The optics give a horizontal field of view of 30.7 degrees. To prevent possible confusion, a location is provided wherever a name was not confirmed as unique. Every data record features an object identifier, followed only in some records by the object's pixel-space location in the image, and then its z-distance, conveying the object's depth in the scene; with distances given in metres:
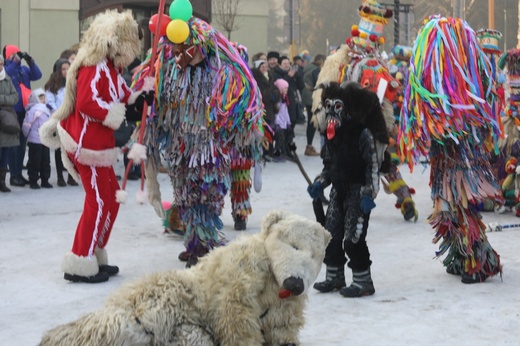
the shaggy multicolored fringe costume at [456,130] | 6.74
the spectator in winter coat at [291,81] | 16.38
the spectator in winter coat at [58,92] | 12.37
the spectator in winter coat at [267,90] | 14.14
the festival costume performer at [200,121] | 7.37
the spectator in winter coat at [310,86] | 16.38
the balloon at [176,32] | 7.11
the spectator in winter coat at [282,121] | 15.16
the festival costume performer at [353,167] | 6.54
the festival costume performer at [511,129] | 10.12
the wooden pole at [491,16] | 19.05
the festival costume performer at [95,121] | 7.04
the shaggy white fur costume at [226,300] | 4.46
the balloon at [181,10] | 7.22
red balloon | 7.15
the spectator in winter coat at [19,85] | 12.31
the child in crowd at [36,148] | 12.16
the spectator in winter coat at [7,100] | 11.44
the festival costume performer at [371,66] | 9.48
